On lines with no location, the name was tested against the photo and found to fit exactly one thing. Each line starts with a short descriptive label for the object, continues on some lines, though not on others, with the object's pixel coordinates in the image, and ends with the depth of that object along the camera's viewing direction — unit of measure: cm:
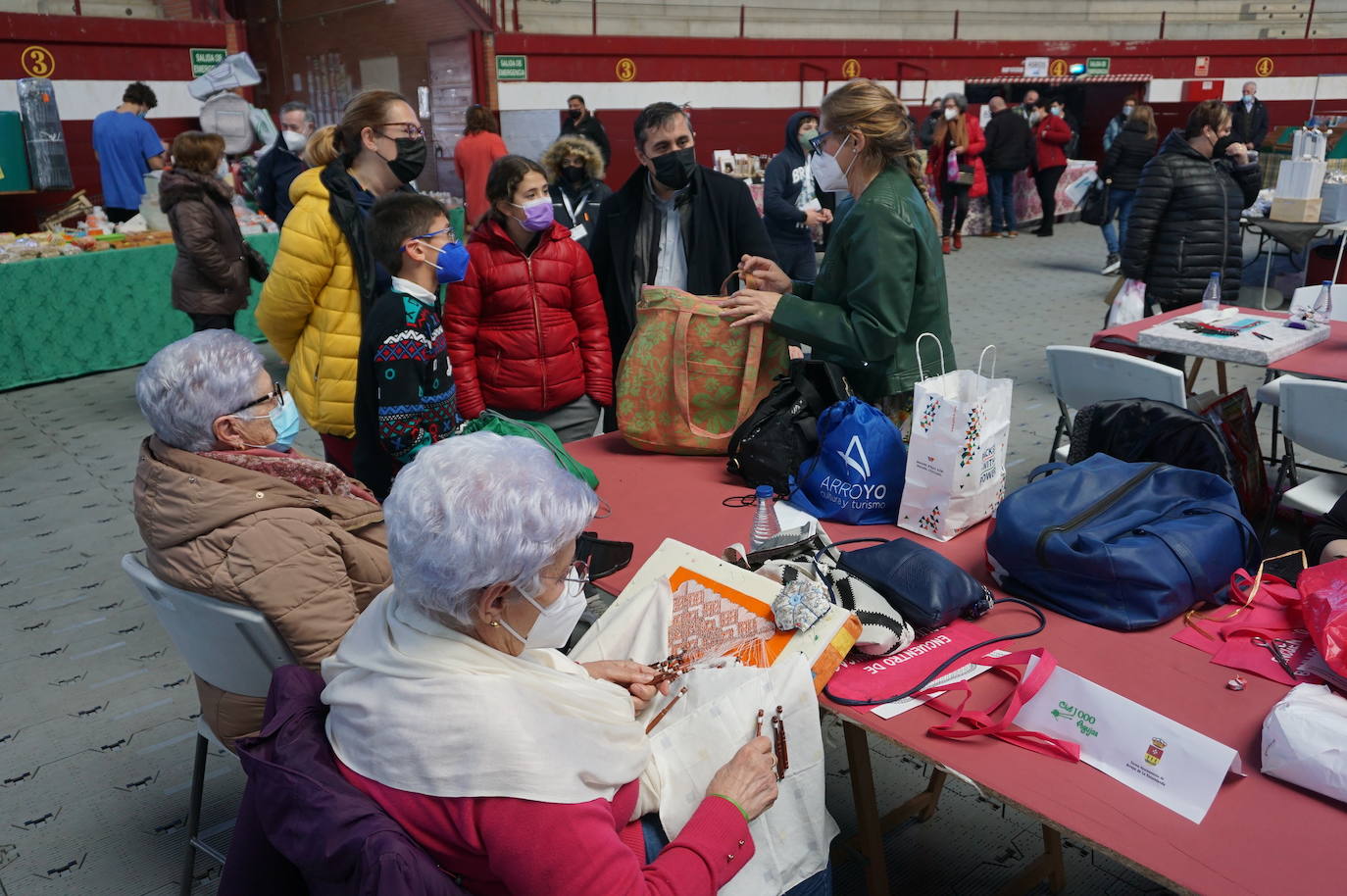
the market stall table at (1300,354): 366
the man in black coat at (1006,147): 1122
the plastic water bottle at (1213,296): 444
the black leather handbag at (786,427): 237
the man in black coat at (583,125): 1078
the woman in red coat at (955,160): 1106
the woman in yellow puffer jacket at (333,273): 322
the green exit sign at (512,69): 1218
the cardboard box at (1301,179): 636
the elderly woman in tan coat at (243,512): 186
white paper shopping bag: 203
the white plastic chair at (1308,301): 405
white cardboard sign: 140
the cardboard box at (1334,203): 758
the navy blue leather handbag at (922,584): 181
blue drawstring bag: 221
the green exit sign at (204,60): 1016
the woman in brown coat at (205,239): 520
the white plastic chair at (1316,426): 314
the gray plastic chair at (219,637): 182
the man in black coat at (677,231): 346
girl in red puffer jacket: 313
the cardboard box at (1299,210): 656
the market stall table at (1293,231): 681
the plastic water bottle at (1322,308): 404
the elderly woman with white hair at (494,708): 125
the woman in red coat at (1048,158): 1155
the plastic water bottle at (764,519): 214
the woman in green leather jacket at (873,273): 237
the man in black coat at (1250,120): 1171
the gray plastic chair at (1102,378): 335
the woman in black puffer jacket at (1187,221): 500
